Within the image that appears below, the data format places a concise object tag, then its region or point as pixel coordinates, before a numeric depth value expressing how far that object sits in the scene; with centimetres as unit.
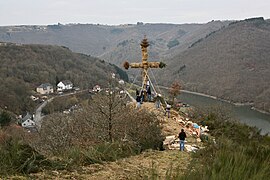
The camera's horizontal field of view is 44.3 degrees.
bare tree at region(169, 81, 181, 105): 3679
